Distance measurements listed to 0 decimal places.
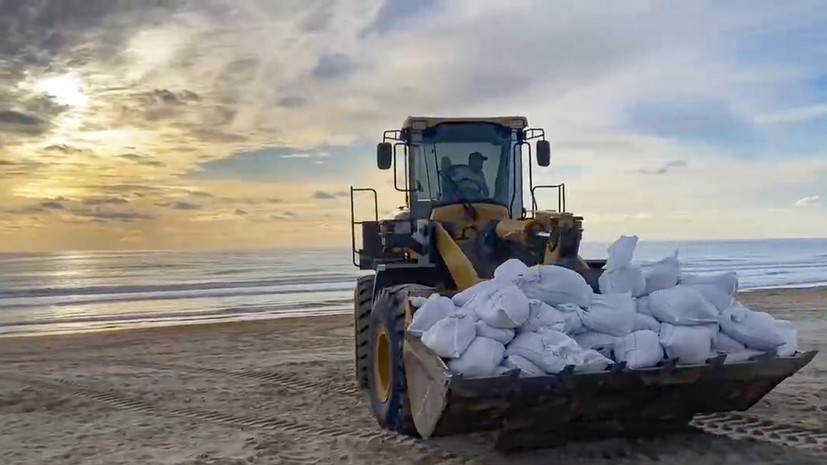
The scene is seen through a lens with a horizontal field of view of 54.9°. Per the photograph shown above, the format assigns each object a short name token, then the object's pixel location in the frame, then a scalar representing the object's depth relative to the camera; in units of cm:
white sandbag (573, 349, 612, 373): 518
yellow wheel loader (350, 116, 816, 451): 521
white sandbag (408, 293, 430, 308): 618
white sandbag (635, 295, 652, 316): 587
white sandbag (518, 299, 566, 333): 545
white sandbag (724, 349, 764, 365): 550
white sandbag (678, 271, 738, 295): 602
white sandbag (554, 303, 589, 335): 554
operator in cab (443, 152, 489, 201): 866
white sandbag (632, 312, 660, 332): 564
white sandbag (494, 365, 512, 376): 512
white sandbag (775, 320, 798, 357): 565
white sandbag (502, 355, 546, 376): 516
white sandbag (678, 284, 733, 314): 592
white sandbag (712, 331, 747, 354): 559
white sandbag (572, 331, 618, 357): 549
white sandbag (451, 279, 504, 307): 572
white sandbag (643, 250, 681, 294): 617
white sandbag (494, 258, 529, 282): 578
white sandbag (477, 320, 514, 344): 534
